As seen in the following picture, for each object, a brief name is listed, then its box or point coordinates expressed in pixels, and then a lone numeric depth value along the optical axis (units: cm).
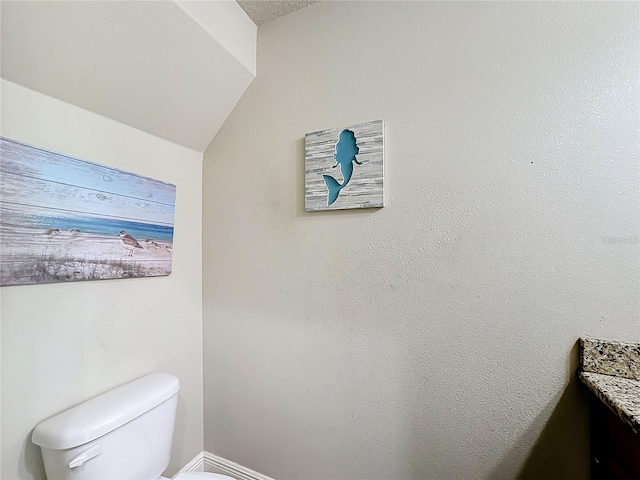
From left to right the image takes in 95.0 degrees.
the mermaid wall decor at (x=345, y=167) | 122
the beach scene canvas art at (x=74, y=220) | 92
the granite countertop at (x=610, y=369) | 80
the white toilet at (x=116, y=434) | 91
